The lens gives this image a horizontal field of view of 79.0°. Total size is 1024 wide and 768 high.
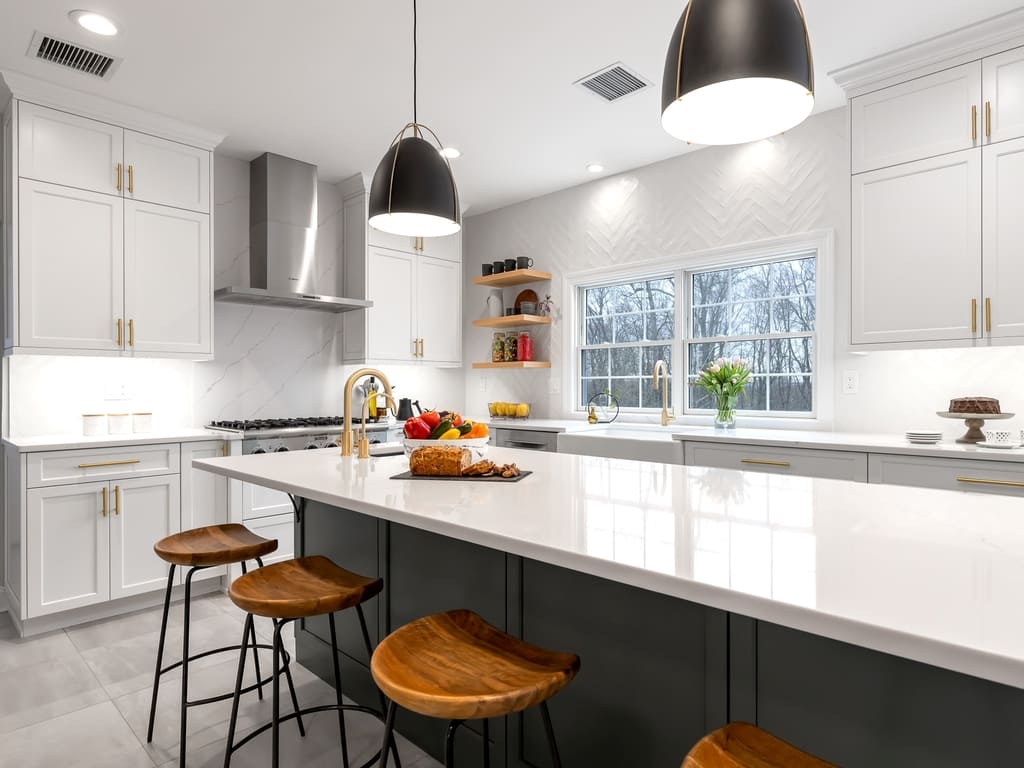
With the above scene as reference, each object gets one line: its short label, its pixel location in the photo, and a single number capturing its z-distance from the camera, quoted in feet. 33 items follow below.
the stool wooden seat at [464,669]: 3.34
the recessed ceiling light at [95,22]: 8.35
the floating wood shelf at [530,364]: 15.62
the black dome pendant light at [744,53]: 4.12
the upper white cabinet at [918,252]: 8.91
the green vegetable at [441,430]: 6.70
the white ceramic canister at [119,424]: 11.45
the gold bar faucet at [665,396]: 13.43
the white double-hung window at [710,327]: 12.05
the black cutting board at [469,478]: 6.16
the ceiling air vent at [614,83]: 9.95
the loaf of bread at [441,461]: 6.38
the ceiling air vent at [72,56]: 8.98
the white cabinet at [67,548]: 9.78
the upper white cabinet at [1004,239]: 8.50
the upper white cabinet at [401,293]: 15.08
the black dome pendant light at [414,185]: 7.02
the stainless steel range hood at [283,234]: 13.39
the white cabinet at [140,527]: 10.60
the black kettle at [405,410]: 15.40
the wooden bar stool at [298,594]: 5.11
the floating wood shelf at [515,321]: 15.69
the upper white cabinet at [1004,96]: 8.52
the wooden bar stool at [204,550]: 6.39
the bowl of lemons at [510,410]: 16.01
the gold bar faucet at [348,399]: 7.70
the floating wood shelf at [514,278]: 15.69
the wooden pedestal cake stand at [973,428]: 8.89
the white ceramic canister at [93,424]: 11.10
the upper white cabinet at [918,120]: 8.91
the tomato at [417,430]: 6.73
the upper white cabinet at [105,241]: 10.13
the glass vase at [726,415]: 12.10
